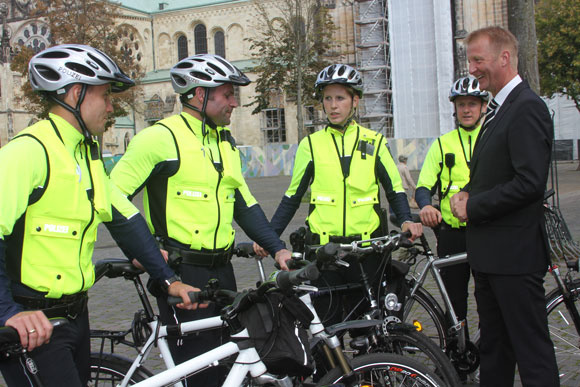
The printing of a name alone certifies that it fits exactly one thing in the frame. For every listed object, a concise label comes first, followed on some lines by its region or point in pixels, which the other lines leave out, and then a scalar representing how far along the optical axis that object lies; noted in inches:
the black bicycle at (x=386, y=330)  140.3
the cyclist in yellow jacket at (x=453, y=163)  198.4
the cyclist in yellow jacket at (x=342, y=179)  178.1
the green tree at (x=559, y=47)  1186.6
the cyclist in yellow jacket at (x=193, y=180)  142.9
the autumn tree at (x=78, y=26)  1039.0
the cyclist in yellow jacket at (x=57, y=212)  99.5
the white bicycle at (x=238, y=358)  107.8
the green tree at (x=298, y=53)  1176.2
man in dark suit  129.7
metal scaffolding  1707.7
